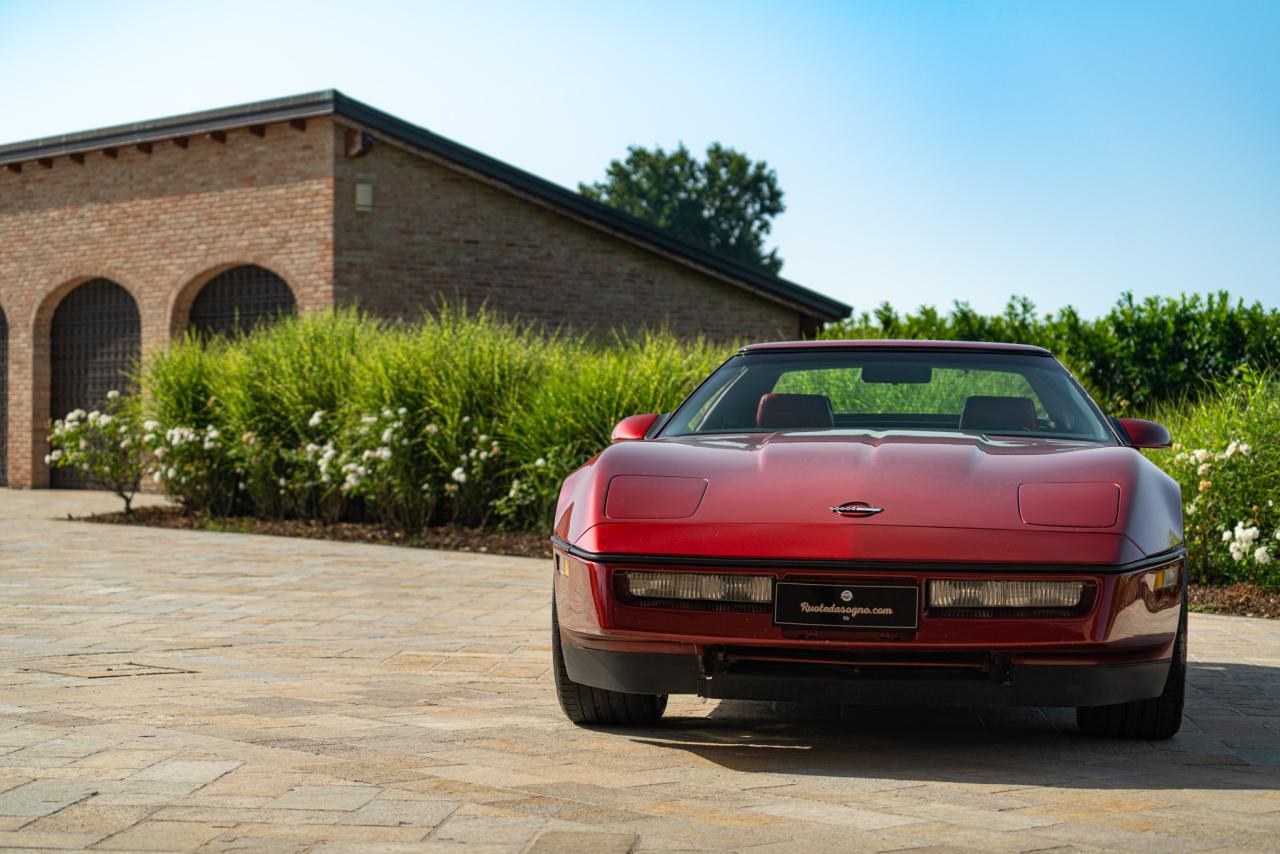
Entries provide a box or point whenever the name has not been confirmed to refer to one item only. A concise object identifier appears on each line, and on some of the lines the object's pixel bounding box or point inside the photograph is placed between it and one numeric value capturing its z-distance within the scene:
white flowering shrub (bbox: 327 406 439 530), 13.79
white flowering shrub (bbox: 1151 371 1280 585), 9.57
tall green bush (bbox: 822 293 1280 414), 16.28
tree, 66.25
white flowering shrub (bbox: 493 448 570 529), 12.90
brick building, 20.61
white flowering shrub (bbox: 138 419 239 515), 15.46
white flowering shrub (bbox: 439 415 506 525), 13.53
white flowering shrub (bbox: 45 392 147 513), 16.33
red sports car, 4.17
